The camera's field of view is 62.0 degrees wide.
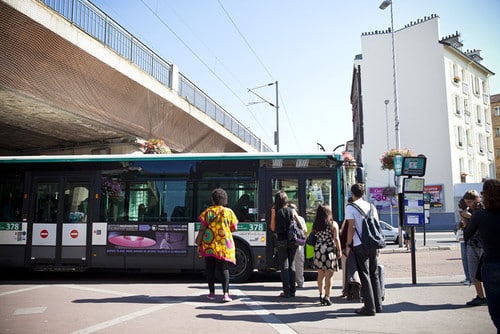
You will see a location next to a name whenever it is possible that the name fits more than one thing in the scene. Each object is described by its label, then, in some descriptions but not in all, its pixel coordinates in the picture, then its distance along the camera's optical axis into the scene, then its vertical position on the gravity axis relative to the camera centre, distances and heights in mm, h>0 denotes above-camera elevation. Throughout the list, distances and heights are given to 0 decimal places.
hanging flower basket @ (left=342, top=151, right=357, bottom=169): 9805 +1142
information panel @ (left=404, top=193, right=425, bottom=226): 9141 +80
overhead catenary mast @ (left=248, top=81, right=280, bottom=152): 27875 +5937
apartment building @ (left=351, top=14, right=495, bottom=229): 38250 +9746
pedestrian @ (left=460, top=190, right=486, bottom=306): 6711 -693
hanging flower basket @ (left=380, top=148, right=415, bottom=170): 24877 +3210
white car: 22656 -1162
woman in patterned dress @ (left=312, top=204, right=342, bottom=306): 6805 -603
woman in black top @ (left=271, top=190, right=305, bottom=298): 7414 -553
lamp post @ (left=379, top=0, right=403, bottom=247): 19391 +4928
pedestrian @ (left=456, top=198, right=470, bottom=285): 7828 -650
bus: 9625 +184
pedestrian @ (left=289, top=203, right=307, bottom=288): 8641 -1188
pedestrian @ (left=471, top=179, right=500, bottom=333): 4234 -308
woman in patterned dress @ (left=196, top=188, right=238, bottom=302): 7117 -467
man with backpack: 6008 -508
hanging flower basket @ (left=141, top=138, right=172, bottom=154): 16719 +2616
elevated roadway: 10656 +4093
